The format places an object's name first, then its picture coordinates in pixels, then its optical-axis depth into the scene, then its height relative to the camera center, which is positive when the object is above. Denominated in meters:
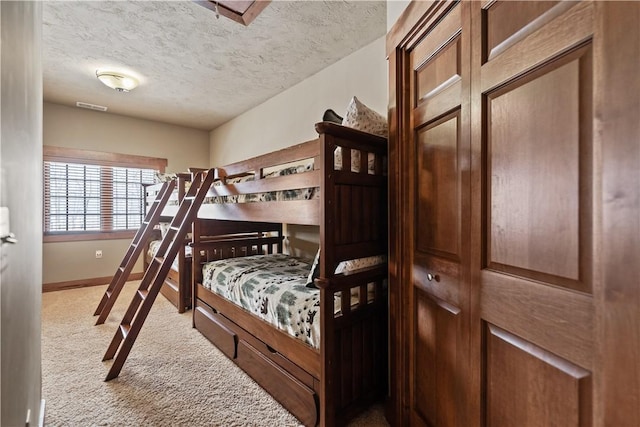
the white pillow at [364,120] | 1.71 +0.56
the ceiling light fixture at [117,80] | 3.03 +1.44
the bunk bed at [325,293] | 1.49 -0.49
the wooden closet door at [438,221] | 1.07 -0.03
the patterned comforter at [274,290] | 1.67 -0.53
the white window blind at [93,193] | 4.11 +0.33
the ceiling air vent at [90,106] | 3.99 +1.53
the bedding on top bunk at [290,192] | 1.65 +0.15
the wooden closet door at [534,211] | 0.69 +0.01
